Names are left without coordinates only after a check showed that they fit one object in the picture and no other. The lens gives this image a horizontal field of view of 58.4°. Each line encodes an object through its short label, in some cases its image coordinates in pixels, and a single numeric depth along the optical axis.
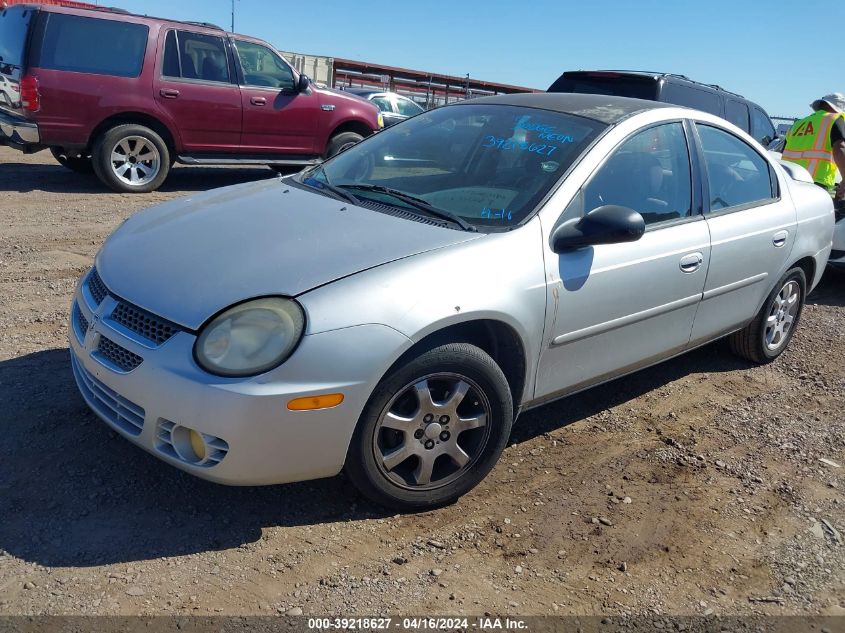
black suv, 7.82
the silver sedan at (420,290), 2.56
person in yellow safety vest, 7.42
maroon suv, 8.03
